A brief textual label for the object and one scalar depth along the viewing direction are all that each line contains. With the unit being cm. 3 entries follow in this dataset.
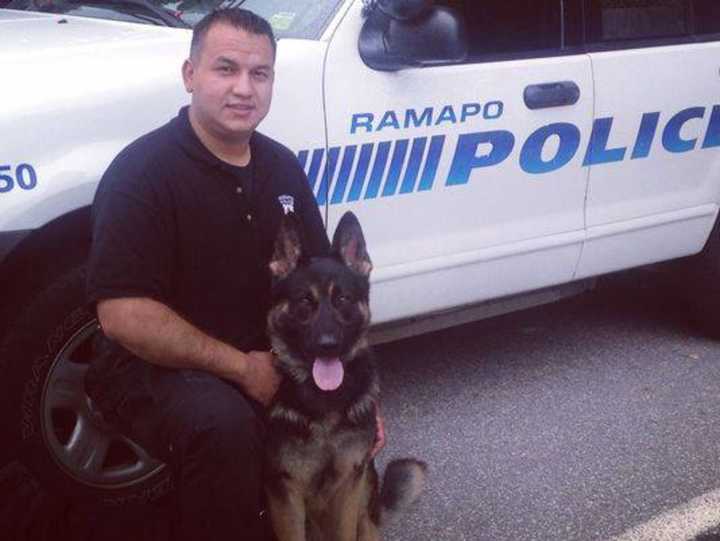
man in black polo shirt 231
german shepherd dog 246
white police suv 271
